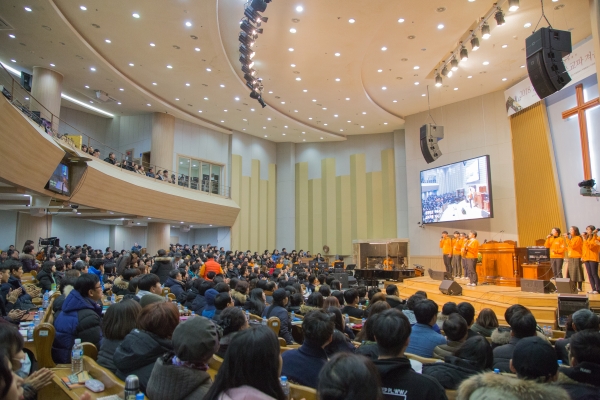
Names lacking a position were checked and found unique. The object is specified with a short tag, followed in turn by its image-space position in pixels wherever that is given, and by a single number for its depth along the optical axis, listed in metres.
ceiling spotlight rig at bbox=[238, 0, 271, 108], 9.13
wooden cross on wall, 11.36
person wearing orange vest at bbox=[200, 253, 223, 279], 8.95
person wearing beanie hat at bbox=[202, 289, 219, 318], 4.93
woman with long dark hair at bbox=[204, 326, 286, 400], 1.55
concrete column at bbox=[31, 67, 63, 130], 13.84
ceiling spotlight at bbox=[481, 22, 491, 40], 10.39
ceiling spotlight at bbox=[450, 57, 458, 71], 12.59
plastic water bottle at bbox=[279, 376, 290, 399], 2.18
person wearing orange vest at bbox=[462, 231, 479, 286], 10.39
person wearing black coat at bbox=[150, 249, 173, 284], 7.83
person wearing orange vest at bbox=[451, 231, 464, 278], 11.82
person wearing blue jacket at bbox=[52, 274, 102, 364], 3.50
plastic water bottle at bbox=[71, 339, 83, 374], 2.87
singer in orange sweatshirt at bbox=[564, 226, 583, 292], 8.51
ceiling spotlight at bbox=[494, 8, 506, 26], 9.58
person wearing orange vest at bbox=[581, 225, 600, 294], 8.30
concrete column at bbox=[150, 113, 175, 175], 18.38
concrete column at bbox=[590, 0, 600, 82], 8.18
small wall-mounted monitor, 10.80
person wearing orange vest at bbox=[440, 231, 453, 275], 12.60
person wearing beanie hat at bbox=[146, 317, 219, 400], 1.93
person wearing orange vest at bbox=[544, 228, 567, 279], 8.86
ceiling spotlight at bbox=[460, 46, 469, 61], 11.62
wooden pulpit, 10.24
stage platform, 7.59
